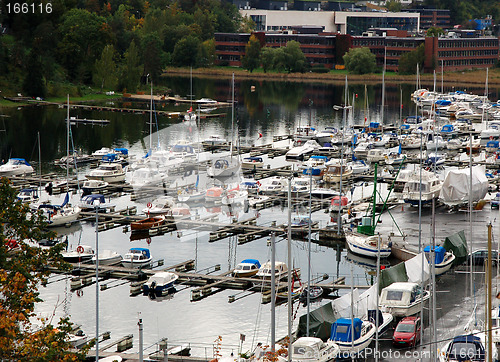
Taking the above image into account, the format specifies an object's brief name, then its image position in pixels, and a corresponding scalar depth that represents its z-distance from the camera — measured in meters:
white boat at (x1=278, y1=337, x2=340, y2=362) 26.83
